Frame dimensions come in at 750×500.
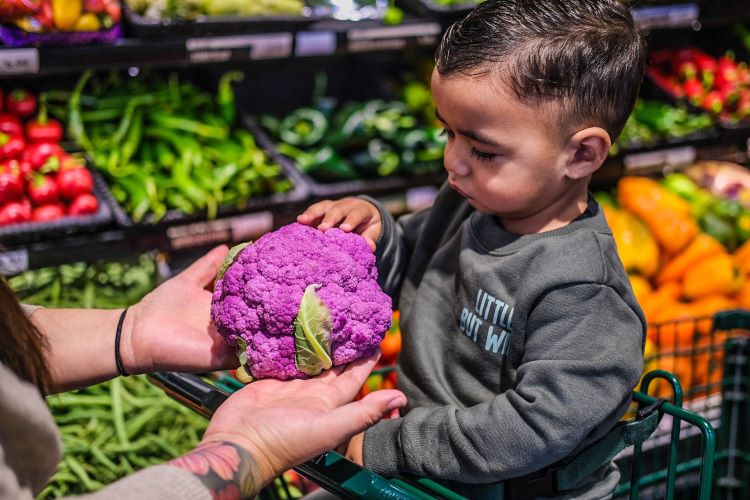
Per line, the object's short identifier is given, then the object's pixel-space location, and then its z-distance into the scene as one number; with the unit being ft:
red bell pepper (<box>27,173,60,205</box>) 7.98
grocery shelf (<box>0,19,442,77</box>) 7.30
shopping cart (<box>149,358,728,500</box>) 3.66
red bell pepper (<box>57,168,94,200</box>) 8.05
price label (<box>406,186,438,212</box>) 9.21
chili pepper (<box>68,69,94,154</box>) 8.80
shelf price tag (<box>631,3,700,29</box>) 9.67
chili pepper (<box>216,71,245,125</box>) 9.64
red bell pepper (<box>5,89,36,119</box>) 8.73
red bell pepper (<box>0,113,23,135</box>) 8.44
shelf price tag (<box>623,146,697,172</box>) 10.09
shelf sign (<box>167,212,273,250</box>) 8.14
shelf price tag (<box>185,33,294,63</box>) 7.97
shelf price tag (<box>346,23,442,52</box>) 8.68
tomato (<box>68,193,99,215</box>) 7.92
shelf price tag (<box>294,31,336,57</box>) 8.43
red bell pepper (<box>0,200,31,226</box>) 7.71
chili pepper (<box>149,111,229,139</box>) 9.34
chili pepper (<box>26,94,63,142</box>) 8.63
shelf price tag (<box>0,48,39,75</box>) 7.09
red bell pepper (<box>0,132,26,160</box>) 8.29
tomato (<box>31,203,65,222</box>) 7.89
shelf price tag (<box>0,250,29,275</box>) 7.32
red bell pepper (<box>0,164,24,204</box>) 7.75
